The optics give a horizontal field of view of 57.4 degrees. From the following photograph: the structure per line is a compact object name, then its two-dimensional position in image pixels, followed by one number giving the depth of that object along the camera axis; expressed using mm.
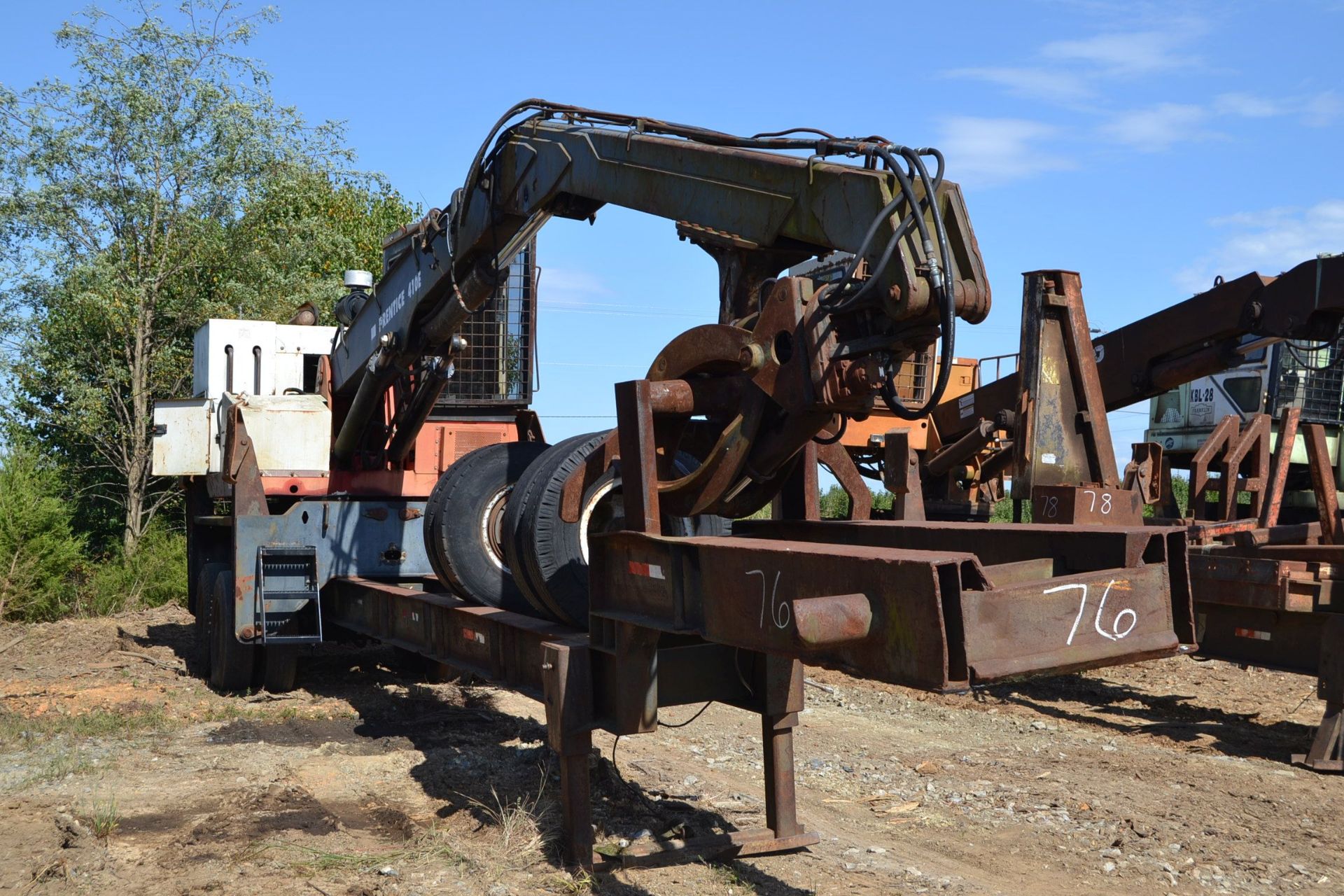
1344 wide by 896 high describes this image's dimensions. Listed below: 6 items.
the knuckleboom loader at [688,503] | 3543
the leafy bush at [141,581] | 14969
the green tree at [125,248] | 17031
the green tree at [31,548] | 14195
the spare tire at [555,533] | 5309
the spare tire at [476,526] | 6613
